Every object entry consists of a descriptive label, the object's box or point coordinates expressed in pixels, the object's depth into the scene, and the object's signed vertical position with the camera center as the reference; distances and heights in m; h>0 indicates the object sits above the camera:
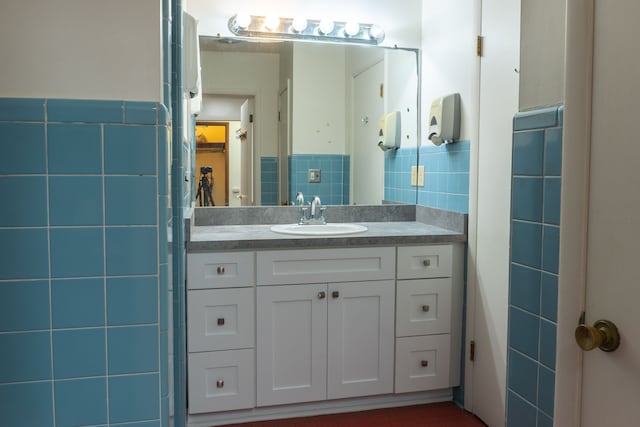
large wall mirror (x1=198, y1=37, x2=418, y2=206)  2.84 +0.35
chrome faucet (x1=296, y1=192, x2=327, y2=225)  2.97 -0.14
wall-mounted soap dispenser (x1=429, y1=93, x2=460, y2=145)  2.63 +0.32
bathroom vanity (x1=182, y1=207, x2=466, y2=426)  2.36 -0.62
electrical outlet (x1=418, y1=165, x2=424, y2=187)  3.03 +0.05
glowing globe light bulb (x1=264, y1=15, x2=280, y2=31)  2.82 +0.83
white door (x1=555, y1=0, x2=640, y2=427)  0.95 -0.06
